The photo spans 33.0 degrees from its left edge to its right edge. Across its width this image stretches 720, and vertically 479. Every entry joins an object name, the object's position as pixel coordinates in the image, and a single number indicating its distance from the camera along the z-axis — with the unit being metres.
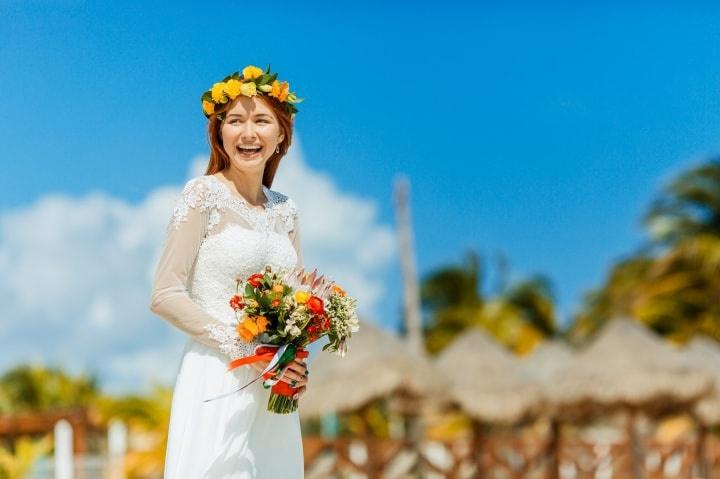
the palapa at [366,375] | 15.10
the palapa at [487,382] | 16.78
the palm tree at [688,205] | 29.81
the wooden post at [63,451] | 17.53
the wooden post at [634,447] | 18.16
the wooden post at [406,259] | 25.00
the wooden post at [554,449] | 18.23
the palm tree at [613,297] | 31.47
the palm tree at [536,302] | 35.84
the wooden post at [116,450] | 18.45
